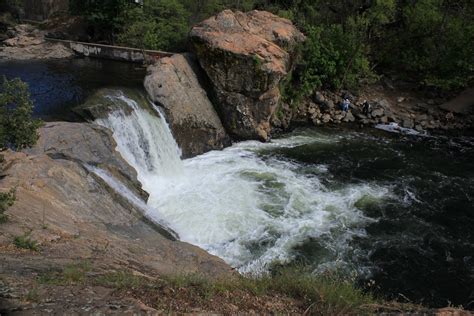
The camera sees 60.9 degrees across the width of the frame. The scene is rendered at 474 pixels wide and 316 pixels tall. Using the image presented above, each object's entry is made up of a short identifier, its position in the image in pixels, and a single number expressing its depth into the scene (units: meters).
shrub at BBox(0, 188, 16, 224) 6.30
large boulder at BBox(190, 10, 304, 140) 17.96
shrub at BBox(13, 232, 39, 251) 5.84
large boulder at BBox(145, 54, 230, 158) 16.91
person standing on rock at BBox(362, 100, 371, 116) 23.02
